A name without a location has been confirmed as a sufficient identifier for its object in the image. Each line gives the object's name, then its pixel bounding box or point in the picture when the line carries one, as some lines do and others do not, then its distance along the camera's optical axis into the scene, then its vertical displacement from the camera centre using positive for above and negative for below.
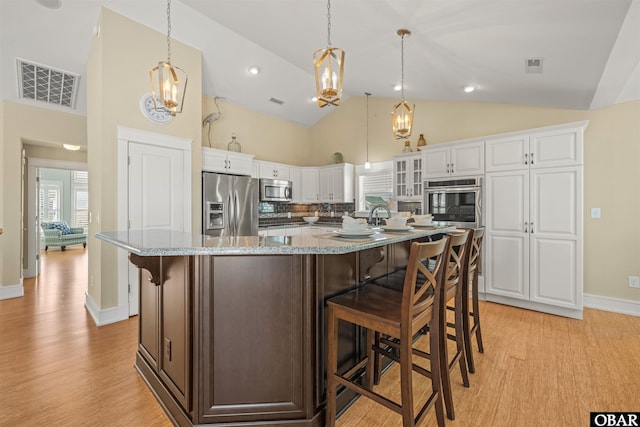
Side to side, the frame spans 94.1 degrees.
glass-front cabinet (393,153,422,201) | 4.86 +0.60
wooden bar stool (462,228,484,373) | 2.20 -0.66
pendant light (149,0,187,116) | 2.19 +0.95
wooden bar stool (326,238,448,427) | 1.43 -0.56
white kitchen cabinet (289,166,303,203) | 6.19 +0.63
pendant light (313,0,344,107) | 2.00 +0.91
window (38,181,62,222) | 9.88 +0.43
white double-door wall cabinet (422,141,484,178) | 4.08 +0.77
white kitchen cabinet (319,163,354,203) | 6.01 +0.61
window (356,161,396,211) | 5.66 +0.60
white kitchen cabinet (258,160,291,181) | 5.55 +0.83
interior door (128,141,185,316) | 3.43 +0.27
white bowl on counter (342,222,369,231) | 1.98 -0.09
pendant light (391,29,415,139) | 2.93 +0.92
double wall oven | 4.06 +0.17
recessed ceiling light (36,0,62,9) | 2.94 +2.10
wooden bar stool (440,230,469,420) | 1.75 -0.59
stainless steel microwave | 5.50 +0.43
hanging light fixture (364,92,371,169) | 5.83 +0.94
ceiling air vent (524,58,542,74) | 2.83 +1.45
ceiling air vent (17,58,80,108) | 3.78 +1.76
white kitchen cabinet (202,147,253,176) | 4.44 +0.81
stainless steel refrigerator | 4.25 +0.12
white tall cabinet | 3.42 -0.08
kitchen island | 1.59 -0.66
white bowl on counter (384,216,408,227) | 2.49 -0.07
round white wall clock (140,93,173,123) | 3.46 +1.20
